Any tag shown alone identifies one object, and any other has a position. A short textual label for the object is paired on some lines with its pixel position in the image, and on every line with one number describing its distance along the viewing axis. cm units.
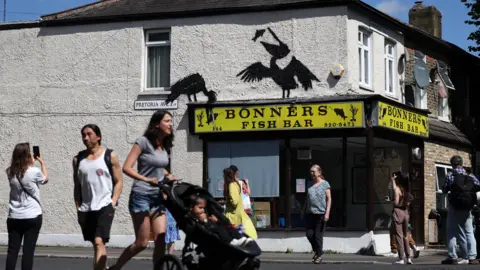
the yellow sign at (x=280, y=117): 2184
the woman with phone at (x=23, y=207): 1125
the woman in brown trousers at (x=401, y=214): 1755
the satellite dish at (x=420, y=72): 2552
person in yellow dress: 1530
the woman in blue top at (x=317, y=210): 1764
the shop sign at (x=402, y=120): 2206
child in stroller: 930
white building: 2233
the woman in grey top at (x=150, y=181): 979
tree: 2872
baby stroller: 921
